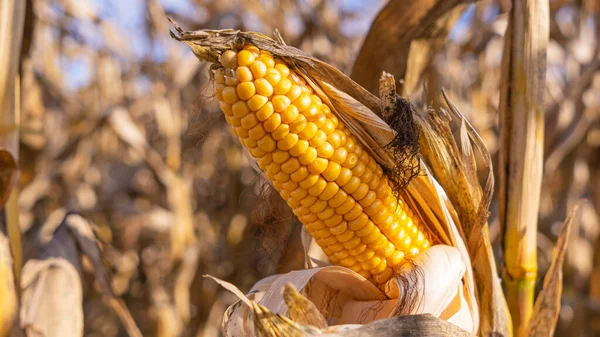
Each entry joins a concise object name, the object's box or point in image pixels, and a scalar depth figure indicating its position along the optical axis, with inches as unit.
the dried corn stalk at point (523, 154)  23.0
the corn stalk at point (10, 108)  23.6
